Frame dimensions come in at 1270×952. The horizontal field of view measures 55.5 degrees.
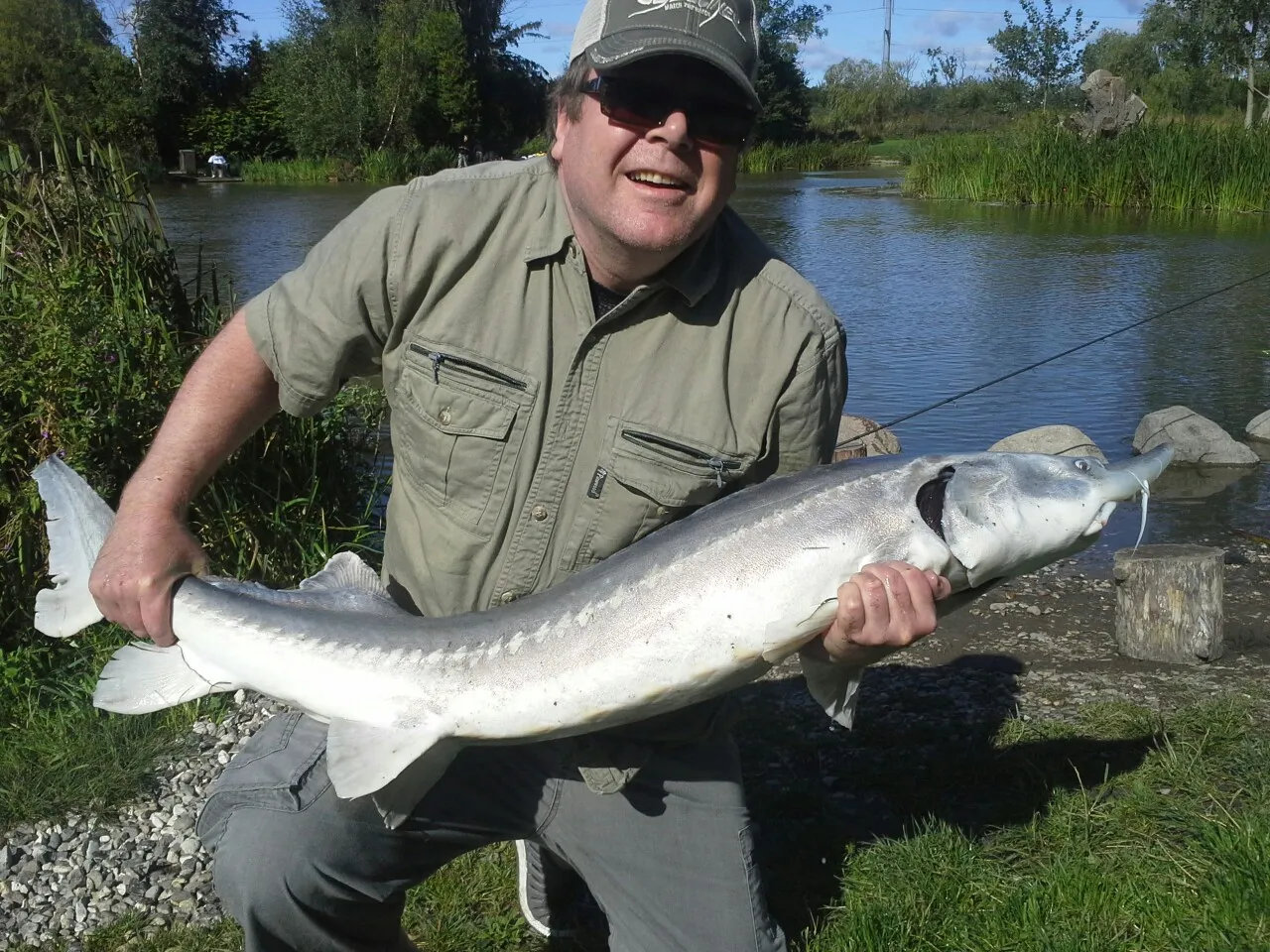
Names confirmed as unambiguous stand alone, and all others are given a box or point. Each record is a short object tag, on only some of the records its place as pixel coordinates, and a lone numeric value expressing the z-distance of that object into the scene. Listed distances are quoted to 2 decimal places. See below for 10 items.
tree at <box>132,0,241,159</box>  56.50
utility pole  95.66
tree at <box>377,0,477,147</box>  56.72
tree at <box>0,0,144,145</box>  48.00
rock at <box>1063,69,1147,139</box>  28.12
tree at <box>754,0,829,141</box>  69.88
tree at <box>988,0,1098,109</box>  54.75
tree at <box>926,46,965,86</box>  83.75
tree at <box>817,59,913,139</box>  81.19
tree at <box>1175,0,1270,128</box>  42.00
